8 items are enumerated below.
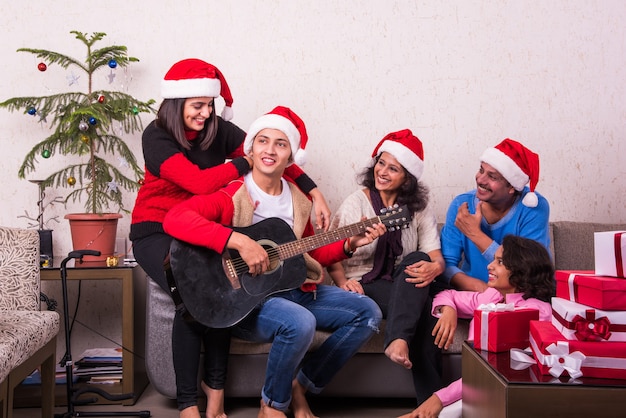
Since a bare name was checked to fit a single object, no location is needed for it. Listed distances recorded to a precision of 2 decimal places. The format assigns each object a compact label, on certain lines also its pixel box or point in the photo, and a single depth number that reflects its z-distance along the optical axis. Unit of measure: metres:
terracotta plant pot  2.83
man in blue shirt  2.65
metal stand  2.42
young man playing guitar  2.20
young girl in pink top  2.22
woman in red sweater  2.28
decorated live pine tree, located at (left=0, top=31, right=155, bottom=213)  2.89
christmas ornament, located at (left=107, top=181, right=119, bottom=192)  2.93
